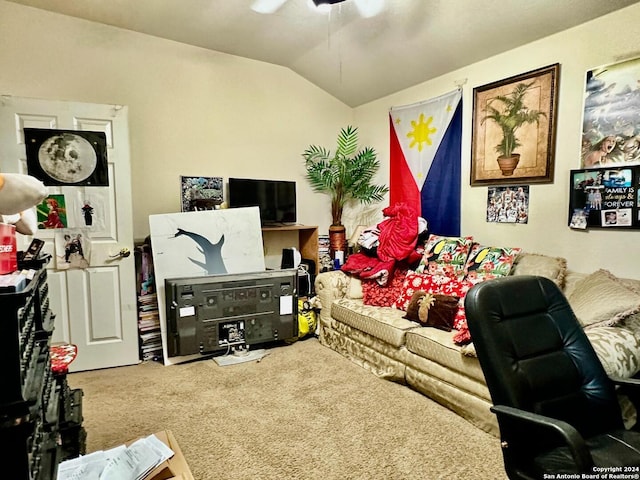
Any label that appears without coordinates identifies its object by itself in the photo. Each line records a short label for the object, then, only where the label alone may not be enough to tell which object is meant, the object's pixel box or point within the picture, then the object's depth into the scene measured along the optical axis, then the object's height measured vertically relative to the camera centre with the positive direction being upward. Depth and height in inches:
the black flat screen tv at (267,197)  144.9 +5.3
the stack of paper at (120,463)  52.2 -36.0
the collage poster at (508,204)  111.8 +1.3
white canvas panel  123.8 -11.2
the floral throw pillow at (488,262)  105.3 -15.2
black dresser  31.1 -16.3
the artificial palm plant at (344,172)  160.2 +16.0
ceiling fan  106.0 +57.4
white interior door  113.3 -18.5
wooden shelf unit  157.6 -13.2
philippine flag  131.0 +18.4
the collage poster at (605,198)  88.8 +2.2
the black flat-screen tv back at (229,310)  119.3 -32.5
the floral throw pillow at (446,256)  116.3 -14.7
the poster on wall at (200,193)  139.3 +7.0
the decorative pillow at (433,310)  98.5 -26.6
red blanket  127.9 -13.2
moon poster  109.8 +16.5
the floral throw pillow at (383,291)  124.0 -26.7
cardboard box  53.8 -37.1
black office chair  49.0 -23.7
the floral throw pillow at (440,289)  92.3 -22.8
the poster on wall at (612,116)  88.0 +21.7
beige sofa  73.2 -31.9
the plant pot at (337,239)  161.3 -12.1
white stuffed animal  35.5 +1.9
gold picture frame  104.6 +23.3
